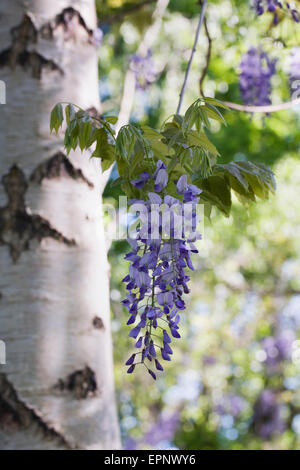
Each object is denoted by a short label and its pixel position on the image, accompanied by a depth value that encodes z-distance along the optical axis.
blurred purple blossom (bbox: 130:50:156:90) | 3.48
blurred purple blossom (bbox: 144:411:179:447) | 7.32
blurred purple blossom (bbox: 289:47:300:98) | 2.43
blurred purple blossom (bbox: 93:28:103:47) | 1.46
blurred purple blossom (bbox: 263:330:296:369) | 7.05
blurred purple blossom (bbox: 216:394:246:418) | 7.14
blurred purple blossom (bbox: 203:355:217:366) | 7.51
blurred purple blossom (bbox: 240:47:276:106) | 2.50
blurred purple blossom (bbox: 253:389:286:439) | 7.18
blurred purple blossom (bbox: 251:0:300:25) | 1.72
